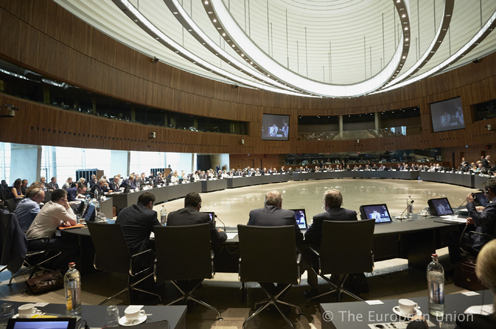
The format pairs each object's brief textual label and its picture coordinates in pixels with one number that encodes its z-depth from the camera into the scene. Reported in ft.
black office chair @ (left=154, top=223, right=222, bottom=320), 8.83
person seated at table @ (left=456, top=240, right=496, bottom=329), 3.67
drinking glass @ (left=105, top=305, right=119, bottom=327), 5.34
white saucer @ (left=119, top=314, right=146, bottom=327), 5.34
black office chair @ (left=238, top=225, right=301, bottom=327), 8.39
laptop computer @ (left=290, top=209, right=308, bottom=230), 12.54
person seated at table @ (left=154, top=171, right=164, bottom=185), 37.71
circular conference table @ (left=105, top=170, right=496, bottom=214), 29.50
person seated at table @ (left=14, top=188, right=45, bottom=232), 13.43
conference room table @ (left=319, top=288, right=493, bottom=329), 5.12
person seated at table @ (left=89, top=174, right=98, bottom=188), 33.13
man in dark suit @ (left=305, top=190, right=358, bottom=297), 9.75
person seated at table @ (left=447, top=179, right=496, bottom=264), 9.87
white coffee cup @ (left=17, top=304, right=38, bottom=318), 5.35
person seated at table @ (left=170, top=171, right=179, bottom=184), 41.72
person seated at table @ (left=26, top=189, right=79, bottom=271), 12.20
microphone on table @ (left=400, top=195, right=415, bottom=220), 14.80
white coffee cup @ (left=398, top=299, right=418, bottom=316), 5.27
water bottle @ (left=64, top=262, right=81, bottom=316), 5.89
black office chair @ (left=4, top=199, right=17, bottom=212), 20.63
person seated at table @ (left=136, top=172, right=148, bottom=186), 34.28
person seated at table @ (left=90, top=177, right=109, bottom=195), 29.57
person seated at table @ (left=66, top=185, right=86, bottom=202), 24.99
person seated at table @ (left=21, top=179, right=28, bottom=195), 28.79
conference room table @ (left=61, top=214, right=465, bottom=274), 11.80
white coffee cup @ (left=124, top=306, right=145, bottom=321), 5.39
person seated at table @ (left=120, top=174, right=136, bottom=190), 31.10
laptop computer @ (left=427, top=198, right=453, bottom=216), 14.43
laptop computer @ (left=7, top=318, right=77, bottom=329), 4.27
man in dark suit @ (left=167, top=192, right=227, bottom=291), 9.53
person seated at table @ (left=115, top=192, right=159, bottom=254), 10.07
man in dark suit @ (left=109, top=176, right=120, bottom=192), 31.89
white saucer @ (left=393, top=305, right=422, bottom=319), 5.25
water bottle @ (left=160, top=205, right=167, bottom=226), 13.34
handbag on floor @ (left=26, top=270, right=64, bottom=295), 11.03
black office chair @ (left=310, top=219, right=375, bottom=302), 8.88
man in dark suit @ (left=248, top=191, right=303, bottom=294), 9.29
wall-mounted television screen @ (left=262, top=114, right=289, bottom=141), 69.36
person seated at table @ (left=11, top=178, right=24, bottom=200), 27.76
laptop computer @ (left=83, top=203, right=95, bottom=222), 14.53
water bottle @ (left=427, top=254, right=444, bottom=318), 5.40
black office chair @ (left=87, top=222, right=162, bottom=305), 9.48
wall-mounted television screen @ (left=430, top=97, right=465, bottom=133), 55.06
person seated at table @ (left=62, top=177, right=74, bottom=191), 30.44
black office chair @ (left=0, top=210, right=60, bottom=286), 10.39
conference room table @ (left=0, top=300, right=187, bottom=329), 5.47
